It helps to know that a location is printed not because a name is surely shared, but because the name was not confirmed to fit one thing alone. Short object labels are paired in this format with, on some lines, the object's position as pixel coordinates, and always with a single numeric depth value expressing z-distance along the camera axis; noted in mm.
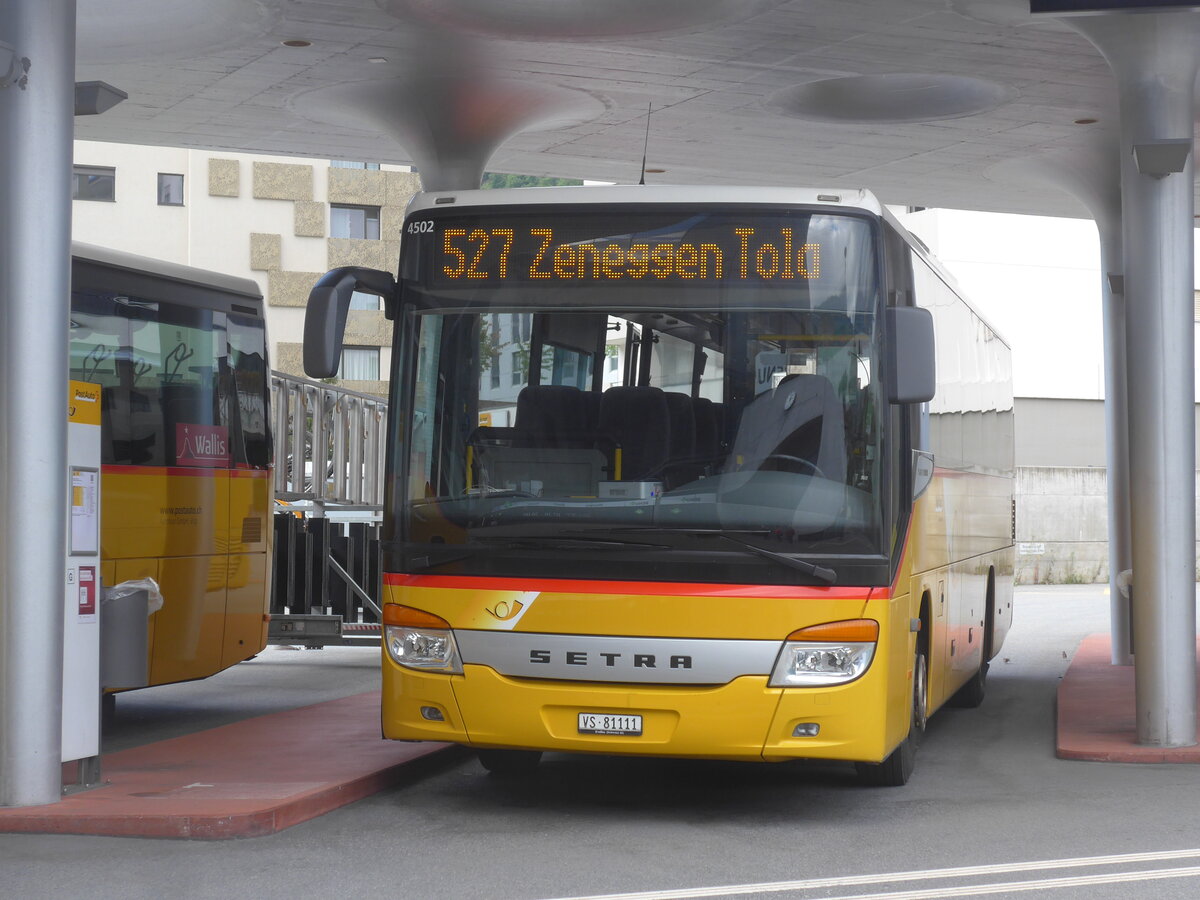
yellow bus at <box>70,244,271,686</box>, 11695
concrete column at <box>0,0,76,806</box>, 8383
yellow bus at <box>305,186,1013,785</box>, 8109
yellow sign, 8938
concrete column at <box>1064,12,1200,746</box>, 11133
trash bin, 9438
